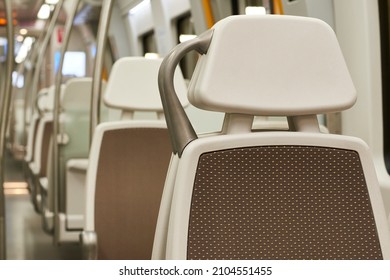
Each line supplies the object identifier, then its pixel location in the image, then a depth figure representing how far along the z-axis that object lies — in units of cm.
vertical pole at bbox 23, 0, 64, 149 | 761
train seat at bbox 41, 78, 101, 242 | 800
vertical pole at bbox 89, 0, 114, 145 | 511
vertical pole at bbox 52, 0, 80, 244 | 749
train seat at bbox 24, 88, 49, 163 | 1053
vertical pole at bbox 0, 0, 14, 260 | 447
